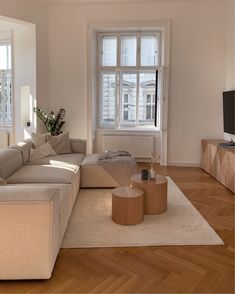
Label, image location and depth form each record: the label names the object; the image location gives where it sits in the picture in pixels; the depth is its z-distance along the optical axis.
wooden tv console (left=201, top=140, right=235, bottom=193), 4.79
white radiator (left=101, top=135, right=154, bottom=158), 7.17
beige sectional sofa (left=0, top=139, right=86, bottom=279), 2.23
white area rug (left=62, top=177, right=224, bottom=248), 3.02
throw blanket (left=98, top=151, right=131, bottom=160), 5.04
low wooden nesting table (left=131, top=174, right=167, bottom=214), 3.70
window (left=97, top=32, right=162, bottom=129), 7.12
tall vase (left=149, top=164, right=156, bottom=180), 3.92
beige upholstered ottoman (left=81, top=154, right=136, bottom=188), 4.77
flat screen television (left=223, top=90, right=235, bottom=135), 5.52
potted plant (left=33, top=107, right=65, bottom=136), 6.73
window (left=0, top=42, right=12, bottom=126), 7.36
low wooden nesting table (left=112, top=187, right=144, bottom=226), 3.35
